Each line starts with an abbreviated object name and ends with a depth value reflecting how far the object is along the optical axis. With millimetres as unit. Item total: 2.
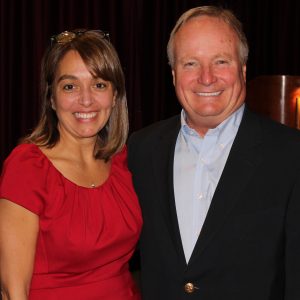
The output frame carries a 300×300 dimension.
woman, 1954
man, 1902
